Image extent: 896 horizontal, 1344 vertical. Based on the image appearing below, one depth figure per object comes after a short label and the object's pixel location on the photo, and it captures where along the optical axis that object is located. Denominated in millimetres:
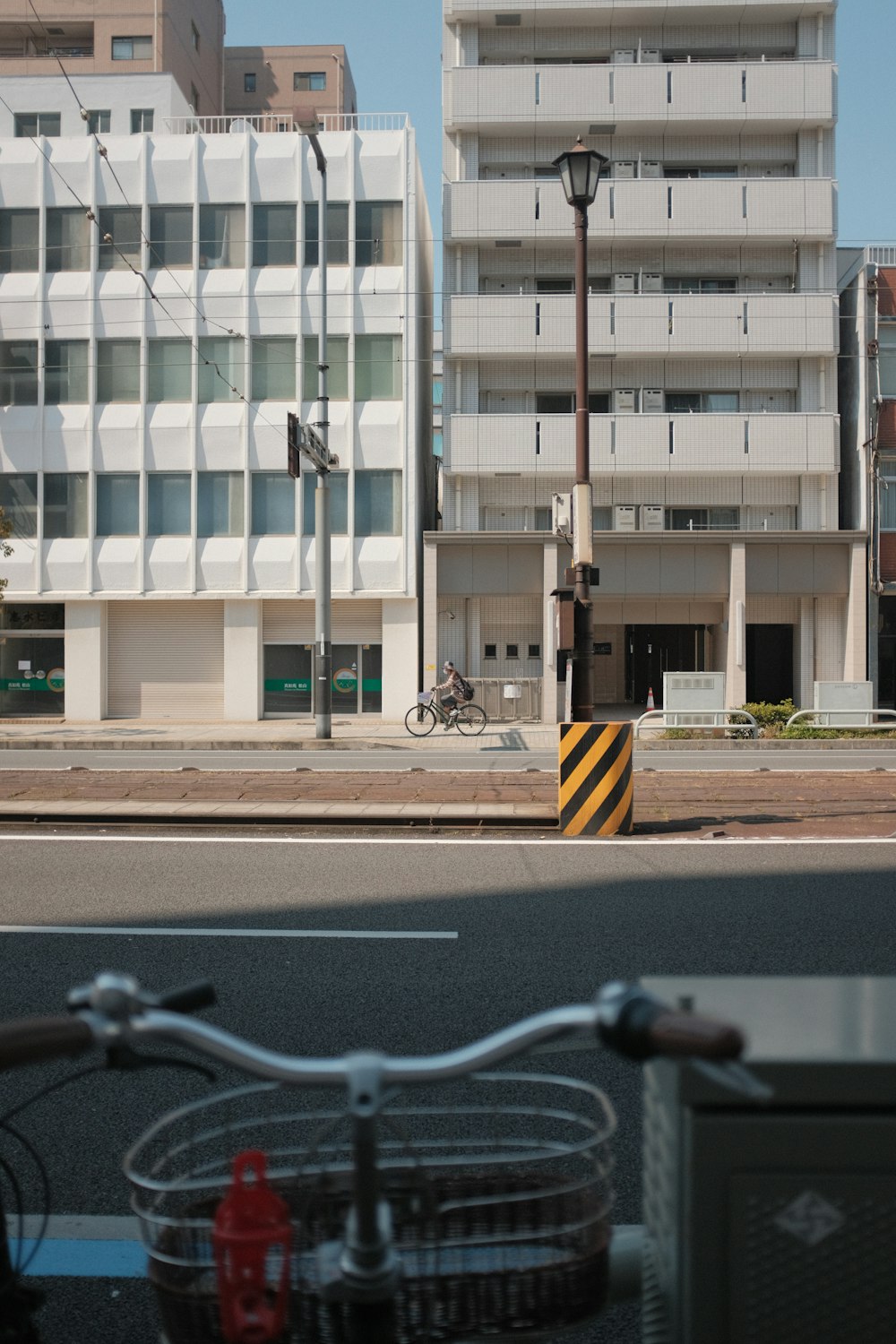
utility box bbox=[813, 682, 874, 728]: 22766
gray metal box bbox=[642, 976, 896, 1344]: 1412
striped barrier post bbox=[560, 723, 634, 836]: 10508
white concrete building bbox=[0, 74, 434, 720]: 30594
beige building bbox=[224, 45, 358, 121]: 52562
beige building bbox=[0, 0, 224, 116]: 39438
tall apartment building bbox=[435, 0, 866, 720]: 30453
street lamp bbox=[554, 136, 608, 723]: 11070
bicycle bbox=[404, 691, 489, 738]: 24875
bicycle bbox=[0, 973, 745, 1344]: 1412
